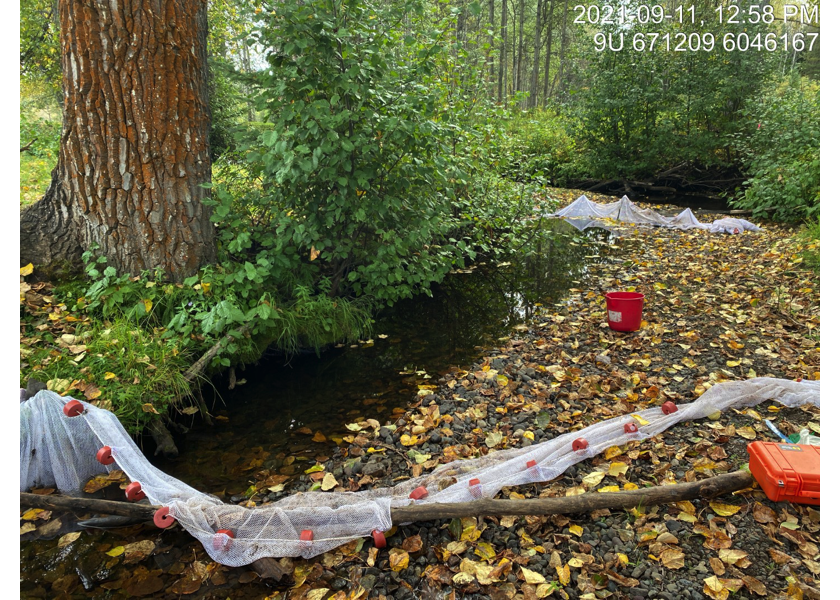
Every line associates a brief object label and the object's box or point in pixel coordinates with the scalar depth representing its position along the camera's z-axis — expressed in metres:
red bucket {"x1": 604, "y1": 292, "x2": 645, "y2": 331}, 4.97
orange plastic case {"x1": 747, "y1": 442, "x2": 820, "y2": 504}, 2.43
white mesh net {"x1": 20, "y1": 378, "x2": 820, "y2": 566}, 2.43
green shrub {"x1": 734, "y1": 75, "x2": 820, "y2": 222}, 9.05
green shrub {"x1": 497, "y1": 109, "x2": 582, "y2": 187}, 16.16
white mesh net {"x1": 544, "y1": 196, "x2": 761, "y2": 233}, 10.31
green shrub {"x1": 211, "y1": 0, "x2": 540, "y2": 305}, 4.00
